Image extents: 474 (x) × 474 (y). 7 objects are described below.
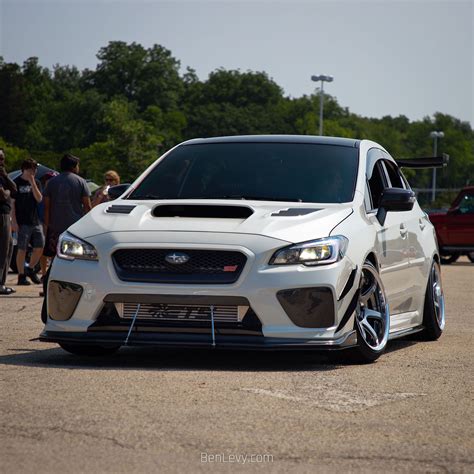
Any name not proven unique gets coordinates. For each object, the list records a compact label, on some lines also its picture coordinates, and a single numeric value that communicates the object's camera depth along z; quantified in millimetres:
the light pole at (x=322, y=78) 74375
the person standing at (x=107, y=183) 18969
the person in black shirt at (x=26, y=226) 19250
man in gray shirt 16109
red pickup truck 33469
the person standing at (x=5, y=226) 17109
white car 8219
